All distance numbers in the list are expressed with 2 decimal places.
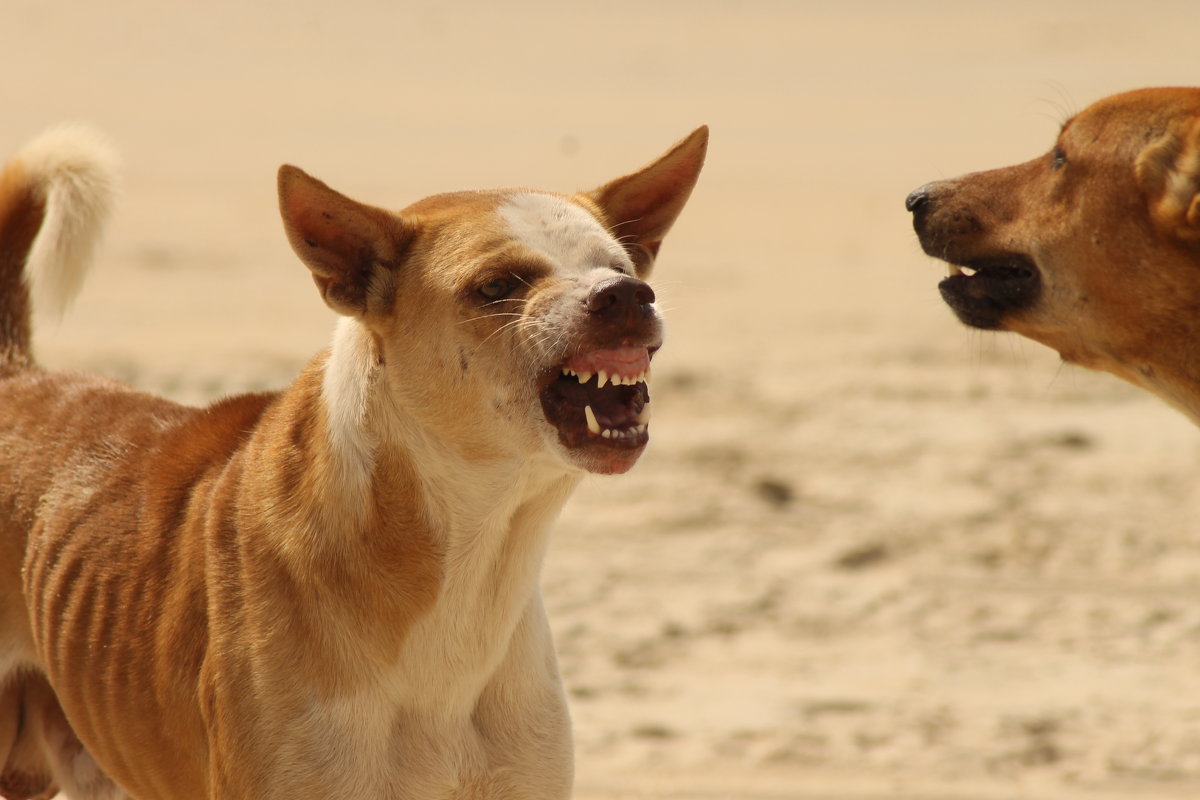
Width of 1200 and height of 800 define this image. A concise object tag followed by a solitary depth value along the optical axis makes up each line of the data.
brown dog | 8.05
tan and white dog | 6.77
